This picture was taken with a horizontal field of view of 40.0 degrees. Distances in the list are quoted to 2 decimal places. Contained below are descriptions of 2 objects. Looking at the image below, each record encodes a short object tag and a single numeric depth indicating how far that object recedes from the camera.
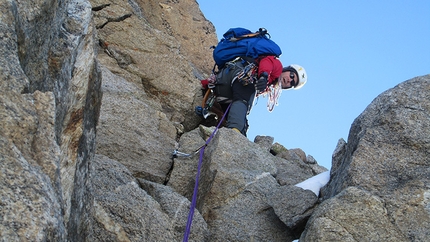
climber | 12.70
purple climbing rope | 6.98
